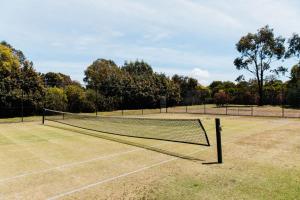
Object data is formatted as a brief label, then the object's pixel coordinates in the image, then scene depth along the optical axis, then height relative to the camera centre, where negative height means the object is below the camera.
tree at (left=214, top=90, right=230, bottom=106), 46.38 +0.78
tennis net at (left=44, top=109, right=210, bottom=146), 10.67 -1.38
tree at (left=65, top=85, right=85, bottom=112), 29.22 +0.37
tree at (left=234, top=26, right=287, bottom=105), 46.06 +9.90
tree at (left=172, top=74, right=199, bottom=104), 56.50 +4.52
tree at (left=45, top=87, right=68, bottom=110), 26.23 +0.36
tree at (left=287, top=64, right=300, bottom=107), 39.36 +1.38
